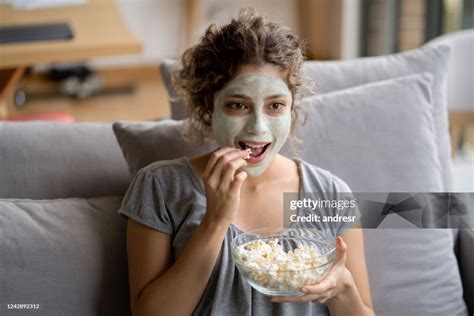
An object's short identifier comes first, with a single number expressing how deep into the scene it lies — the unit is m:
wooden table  2.57
